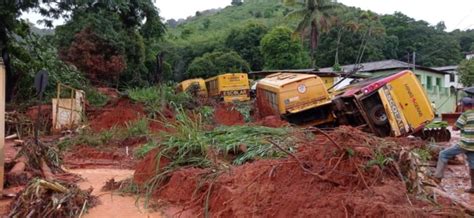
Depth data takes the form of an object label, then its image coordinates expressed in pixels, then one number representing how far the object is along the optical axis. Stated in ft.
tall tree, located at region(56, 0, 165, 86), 79.46
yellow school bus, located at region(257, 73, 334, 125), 43.45
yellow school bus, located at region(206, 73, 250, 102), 80.79
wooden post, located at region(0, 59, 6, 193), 22.52
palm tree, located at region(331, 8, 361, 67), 135.44
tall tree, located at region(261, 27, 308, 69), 145.38
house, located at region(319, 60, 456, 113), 122.42
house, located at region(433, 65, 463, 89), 151.54
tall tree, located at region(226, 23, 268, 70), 167.73
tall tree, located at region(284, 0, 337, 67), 130.00
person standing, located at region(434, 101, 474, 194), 23.02
